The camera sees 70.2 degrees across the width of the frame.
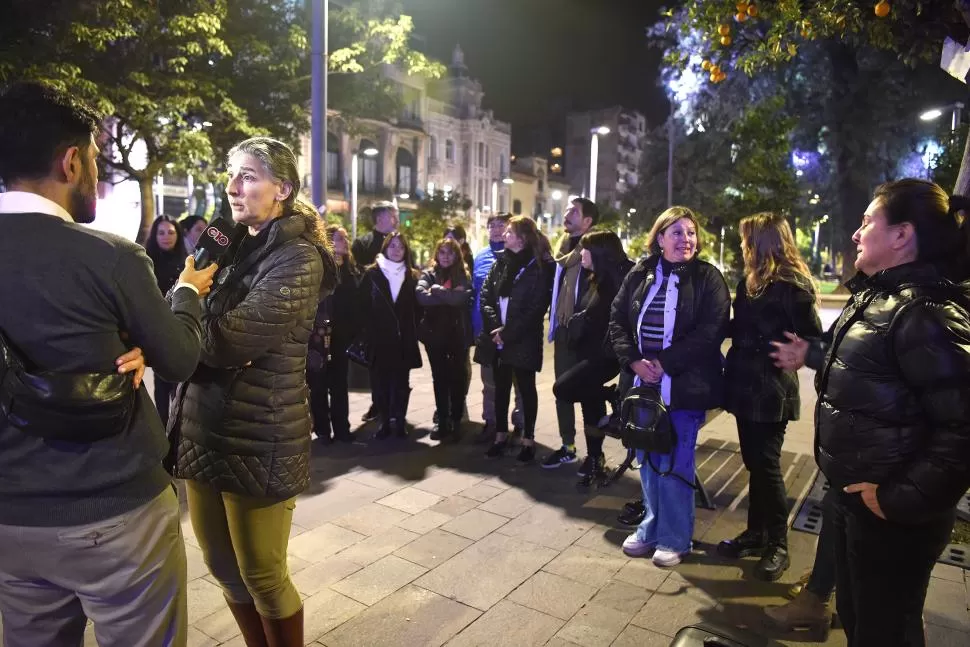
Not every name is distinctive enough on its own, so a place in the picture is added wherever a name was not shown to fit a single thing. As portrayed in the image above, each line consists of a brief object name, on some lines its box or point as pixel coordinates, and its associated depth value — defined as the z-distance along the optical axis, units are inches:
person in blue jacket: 269.4
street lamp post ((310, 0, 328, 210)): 342.0
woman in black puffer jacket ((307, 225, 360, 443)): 260.8
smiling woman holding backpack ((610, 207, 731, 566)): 161.6
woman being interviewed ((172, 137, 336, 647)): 99.1
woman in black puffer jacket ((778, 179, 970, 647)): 86.0
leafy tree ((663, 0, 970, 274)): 761.6
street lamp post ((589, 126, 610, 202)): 922.1
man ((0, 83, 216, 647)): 70.0
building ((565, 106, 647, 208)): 2955.2
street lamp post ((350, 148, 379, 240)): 1114.1
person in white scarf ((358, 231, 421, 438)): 267.9
